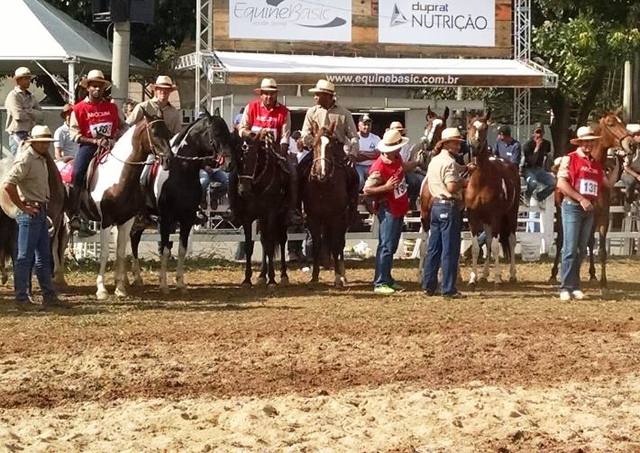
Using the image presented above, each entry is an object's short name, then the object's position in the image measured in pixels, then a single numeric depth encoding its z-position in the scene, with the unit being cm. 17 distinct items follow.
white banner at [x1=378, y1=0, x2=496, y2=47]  2598
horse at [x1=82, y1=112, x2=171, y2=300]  1556
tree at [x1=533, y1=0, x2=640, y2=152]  2497
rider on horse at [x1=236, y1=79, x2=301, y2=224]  1692
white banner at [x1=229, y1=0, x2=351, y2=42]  2480
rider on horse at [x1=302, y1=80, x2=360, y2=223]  1678
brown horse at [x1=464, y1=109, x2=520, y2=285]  1706
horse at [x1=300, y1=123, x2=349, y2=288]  1661
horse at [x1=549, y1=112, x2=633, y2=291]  1666
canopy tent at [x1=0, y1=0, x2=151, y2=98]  2267
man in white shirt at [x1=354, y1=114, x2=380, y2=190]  1965
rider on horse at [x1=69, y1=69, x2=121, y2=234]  1617
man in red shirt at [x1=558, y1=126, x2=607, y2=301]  1518
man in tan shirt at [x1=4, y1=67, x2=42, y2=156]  1700
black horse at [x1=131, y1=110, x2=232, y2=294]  1600
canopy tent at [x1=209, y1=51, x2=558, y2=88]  2409
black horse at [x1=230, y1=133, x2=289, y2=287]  1666
